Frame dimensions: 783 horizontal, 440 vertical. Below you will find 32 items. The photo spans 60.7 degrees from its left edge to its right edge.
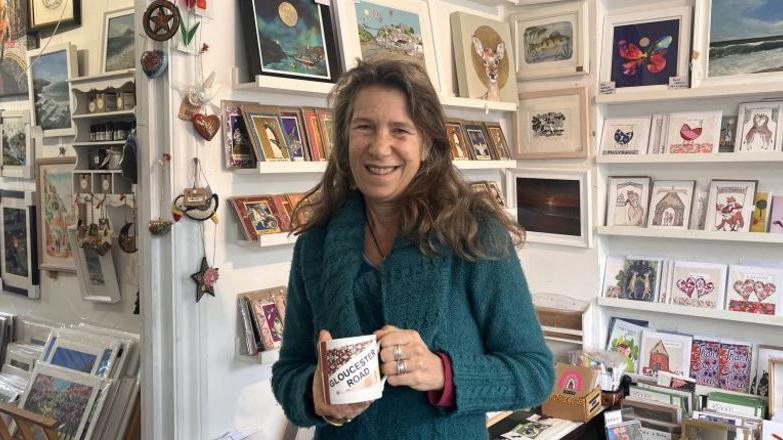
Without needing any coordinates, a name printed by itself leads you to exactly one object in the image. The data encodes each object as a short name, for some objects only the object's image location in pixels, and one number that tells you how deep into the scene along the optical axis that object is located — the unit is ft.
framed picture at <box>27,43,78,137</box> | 8.54
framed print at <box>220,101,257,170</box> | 6.37
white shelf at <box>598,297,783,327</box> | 8.32
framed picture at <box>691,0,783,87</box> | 8.23
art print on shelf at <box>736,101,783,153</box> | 8.21
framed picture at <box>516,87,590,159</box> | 9.53
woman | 3.34
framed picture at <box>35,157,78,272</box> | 8.73
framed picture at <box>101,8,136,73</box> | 7.97
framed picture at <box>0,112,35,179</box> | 9.09
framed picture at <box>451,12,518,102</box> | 9.23
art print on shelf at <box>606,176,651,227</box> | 9.30
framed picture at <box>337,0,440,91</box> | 7.54
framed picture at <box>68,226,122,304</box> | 8.31
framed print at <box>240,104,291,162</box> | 6.44
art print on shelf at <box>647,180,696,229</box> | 8.96
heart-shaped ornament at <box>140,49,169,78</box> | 5.79
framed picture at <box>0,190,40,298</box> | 9.16
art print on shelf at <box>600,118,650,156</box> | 9.25
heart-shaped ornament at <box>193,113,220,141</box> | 6.01
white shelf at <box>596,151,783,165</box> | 8.09
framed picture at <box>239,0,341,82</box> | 6.51
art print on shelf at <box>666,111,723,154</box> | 8.66
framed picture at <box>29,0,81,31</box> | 8.37
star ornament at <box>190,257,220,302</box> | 6.14
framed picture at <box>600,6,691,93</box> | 8.77
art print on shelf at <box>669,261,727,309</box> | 8.79
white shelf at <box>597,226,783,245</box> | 8.22
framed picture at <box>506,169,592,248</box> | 9.62
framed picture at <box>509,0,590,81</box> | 9.44
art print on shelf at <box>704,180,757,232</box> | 8.49
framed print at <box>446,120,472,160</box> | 8.89
